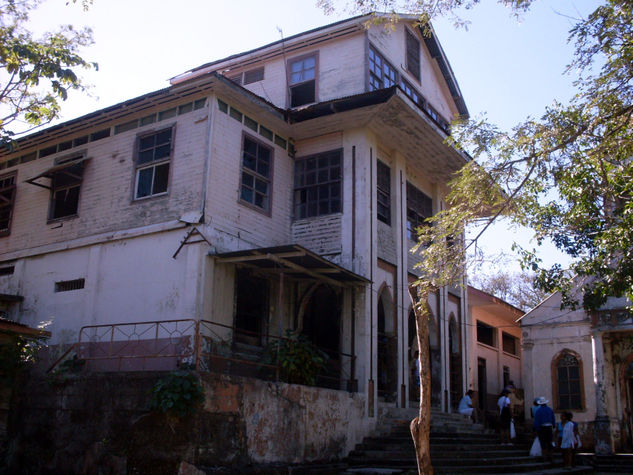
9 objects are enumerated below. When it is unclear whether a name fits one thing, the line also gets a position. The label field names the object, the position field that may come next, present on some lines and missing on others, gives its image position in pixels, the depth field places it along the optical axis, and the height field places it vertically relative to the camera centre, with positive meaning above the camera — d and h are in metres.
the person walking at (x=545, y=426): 14.84 -0.16
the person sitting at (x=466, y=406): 17.05 +0.27
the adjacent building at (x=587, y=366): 19.00 +1.62
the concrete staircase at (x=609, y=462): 15.55 -0.99
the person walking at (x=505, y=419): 16.20 -0.03
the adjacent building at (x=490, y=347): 24.27 +2.75
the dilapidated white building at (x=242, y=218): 13.51 +4.27
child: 14.42 -0.43
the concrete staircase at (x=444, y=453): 12.50 -0.73
